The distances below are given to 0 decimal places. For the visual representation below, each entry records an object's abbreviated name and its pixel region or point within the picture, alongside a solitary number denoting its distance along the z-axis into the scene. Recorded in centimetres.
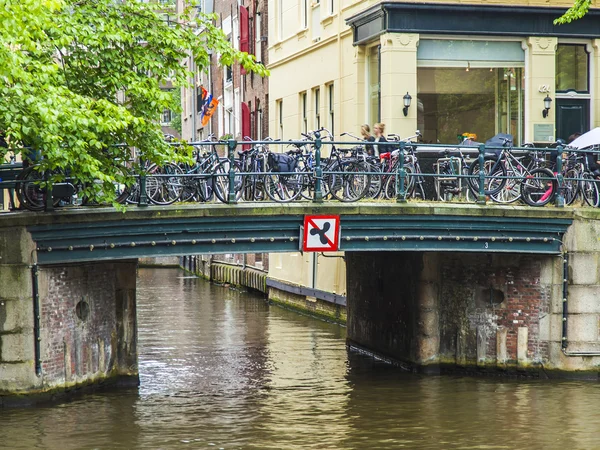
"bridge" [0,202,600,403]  1998
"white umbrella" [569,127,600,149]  2422
